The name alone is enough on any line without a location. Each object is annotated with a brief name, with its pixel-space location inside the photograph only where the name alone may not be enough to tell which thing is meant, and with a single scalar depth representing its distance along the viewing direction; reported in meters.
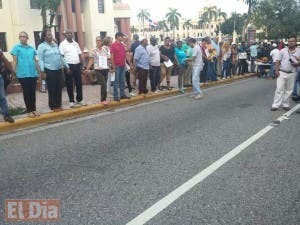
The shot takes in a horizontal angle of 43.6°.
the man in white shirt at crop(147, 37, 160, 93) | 12.48
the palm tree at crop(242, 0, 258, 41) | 36.52
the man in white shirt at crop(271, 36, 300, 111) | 9.23
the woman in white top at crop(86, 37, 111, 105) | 10.08
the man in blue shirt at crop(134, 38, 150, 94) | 11.68
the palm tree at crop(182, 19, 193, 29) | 139.98
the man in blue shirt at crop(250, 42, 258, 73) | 19.86
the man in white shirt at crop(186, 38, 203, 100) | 11.66
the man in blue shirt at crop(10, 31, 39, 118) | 8.13
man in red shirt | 10.51
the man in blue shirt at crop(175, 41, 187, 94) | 13.49
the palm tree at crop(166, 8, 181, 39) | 123.47
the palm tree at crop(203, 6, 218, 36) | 115.56
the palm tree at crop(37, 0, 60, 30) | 28.03
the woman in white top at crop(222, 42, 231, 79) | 17.01
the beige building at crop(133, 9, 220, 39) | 140.25
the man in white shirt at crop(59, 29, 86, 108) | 9.34
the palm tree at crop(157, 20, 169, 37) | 130.75
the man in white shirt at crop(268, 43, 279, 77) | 17.78
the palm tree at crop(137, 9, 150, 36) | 119.69
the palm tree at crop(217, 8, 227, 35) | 118.25
